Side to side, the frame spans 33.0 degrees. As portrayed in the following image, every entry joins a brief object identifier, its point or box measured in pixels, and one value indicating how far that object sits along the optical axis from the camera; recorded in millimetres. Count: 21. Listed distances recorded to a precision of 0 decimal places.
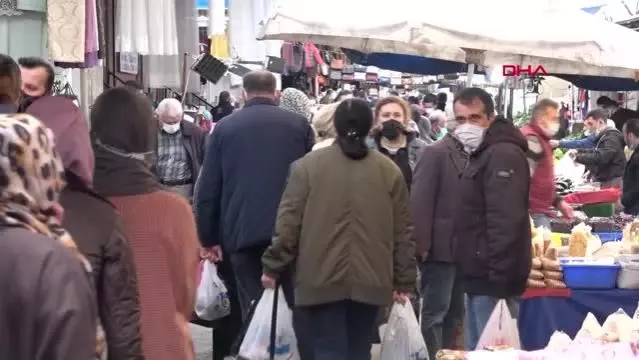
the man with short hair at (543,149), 7915
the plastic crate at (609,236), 8969
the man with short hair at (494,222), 6289
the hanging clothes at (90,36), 7234
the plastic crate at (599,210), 11367
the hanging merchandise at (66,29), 6727
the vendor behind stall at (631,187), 10586
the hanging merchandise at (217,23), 12078
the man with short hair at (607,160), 12891
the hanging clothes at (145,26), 9578
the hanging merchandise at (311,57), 22219
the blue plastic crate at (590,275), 7297
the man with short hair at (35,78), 6289
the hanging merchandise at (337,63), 29364
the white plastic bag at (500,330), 6566
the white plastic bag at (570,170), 13250
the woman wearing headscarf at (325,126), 7395
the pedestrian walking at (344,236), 5906
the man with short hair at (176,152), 9781
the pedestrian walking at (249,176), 6934
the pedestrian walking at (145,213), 4164
